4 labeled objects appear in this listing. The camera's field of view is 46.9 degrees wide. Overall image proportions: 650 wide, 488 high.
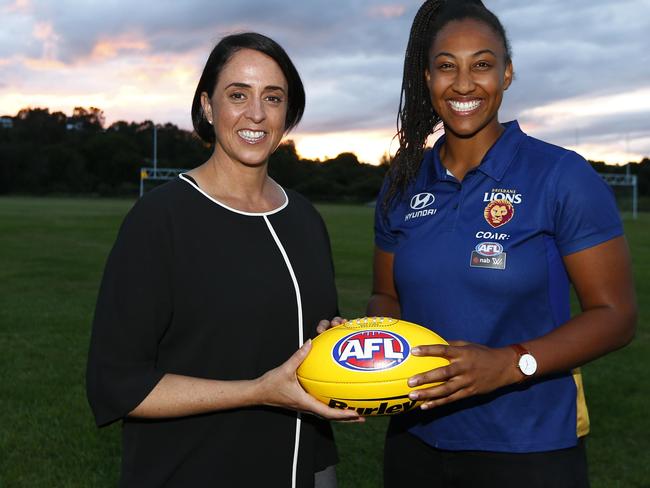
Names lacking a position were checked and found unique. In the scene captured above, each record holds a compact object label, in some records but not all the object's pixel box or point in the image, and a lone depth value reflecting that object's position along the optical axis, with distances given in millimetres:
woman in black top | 2395
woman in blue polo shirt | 2398
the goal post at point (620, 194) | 57531
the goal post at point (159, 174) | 51444
